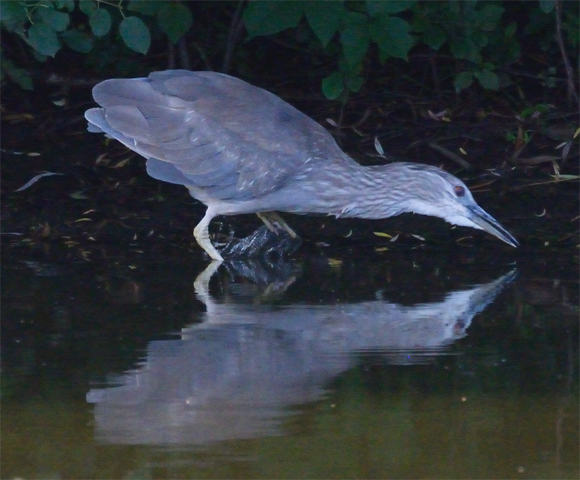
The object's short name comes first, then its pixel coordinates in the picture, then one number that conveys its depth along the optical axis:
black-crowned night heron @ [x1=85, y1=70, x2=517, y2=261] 12.58
